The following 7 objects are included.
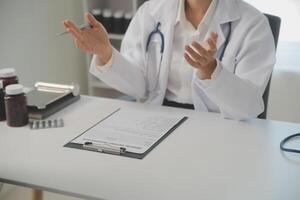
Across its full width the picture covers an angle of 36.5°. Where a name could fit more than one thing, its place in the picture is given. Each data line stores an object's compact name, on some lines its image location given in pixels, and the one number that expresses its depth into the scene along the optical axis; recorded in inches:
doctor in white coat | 49.5
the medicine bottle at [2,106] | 50.4
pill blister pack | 48.4
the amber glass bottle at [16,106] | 47.0
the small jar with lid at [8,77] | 51.5
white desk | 36.1
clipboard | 41.5
